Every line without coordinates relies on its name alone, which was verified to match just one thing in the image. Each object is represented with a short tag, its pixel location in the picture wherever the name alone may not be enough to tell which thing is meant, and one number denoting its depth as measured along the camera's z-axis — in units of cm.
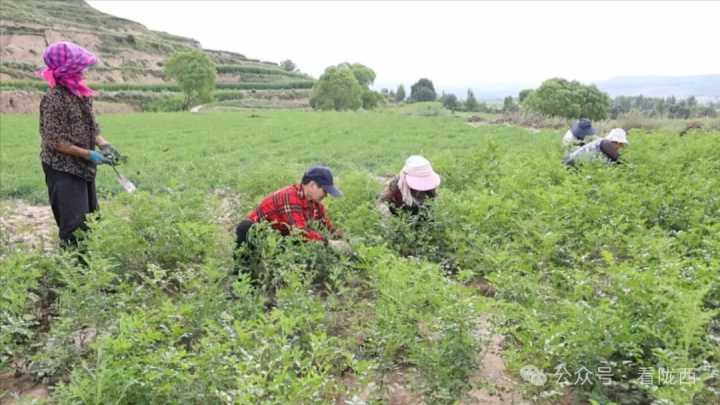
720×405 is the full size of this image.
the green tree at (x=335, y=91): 5775
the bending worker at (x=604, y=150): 716
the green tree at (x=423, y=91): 10828
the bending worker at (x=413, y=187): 521
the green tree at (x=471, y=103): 7569
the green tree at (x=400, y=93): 12122
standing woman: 432
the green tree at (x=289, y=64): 13088
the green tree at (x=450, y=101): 8094
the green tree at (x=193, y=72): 4906
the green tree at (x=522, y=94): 8532
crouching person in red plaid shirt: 426
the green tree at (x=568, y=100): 4475
